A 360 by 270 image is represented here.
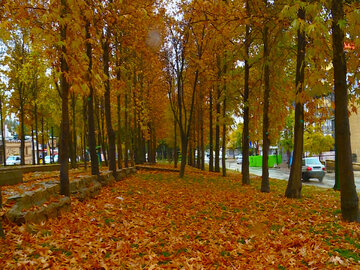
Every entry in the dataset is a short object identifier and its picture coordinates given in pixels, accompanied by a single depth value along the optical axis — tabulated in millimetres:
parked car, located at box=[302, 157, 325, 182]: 21109
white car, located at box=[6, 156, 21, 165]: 42078
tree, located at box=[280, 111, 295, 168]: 42844
